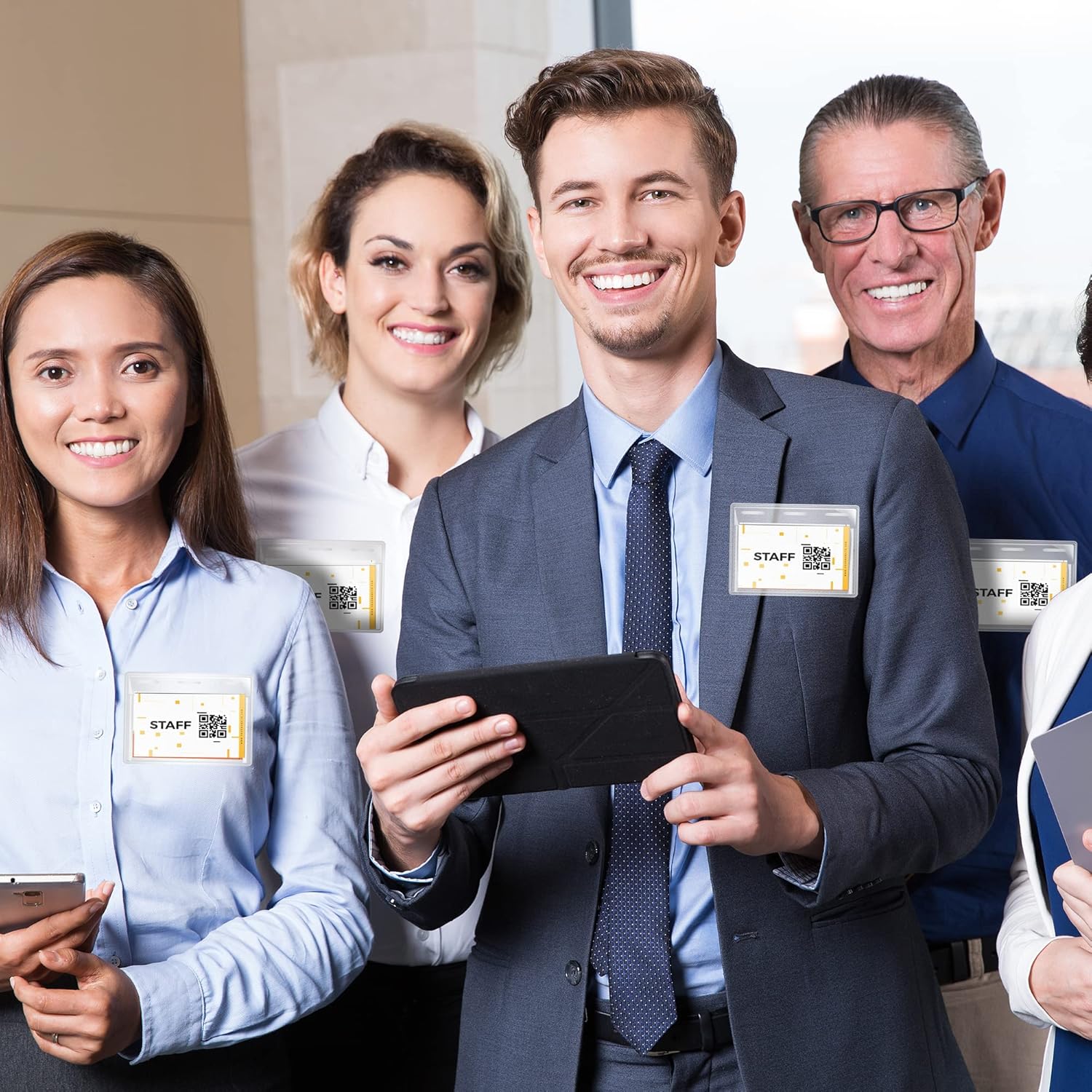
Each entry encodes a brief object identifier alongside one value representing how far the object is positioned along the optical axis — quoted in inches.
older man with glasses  101.0
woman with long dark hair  77.5
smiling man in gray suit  69.7
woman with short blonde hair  99.0
